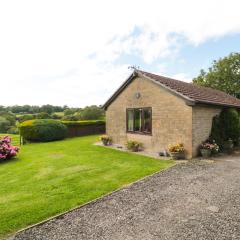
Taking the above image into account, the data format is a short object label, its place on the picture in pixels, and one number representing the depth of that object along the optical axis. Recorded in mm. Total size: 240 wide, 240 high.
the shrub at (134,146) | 15520
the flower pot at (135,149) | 15525
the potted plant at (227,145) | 14908
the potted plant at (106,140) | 18562
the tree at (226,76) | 33312
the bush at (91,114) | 36812
